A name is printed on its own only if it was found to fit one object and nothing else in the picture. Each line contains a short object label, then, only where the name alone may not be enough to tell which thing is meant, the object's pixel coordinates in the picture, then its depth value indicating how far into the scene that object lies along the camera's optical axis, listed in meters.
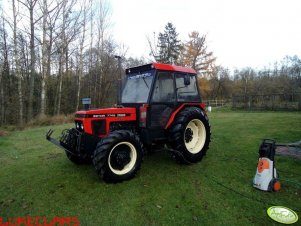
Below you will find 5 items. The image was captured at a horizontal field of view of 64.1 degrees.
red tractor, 4.20
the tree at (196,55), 31.80
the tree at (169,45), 31.86
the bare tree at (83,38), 20.16
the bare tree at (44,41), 15.45
